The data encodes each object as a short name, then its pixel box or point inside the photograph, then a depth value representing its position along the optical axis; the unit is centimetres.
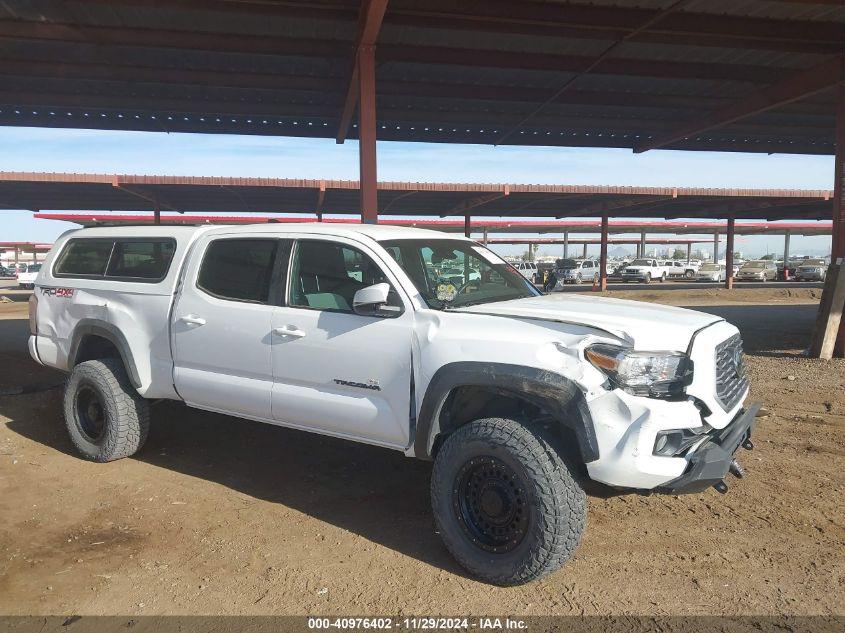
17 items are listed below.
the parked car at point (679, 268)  4758
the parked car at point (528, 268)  3538
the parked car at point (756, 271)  4491
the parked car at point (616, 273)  4684
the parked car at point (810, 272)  4225
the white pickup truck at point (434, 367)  305
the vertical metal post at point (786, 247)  6409
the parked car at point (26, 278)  3323
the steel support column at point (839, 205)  937
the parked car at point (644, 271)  4381
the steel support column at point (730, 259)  3425
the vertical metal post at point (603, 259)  3203
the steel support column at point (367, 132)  898
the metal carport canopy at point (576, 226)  3294
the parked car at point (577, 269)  4091
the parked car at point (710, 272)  4519
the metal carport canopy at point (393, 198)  2169
